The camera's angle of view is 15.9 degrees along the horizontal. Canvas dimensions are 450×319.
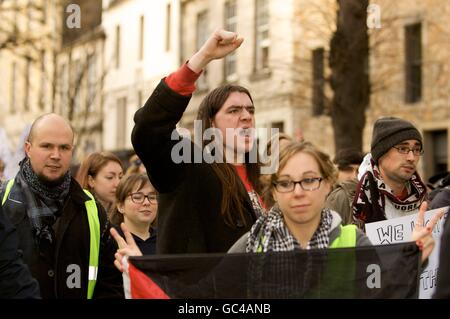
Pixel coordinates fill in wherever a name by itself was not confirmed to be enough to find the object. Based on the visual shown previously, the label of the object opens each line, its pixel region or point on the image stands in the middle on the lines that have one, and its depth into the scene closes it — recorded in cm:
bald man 891
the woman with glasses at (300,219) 697
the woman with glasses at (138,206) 1183
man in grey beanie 1034
